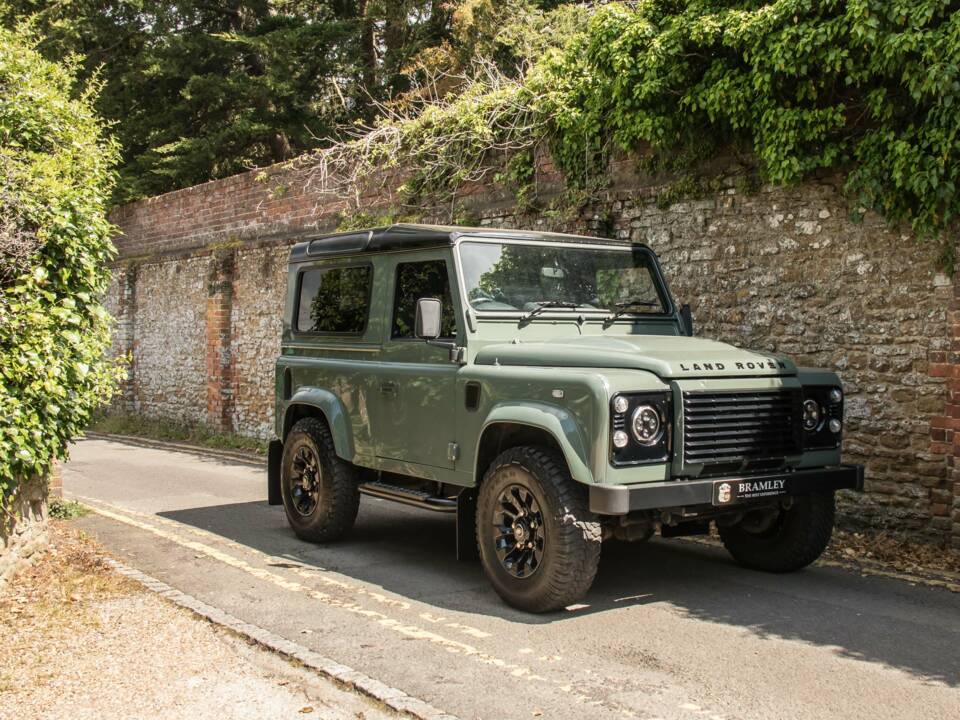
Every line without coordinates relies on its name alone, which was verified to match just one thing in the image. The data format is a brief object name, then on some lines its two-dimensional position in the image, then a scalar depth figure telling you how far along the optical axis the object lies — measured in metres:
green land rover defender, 5.67
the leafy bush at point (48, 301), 6.36
